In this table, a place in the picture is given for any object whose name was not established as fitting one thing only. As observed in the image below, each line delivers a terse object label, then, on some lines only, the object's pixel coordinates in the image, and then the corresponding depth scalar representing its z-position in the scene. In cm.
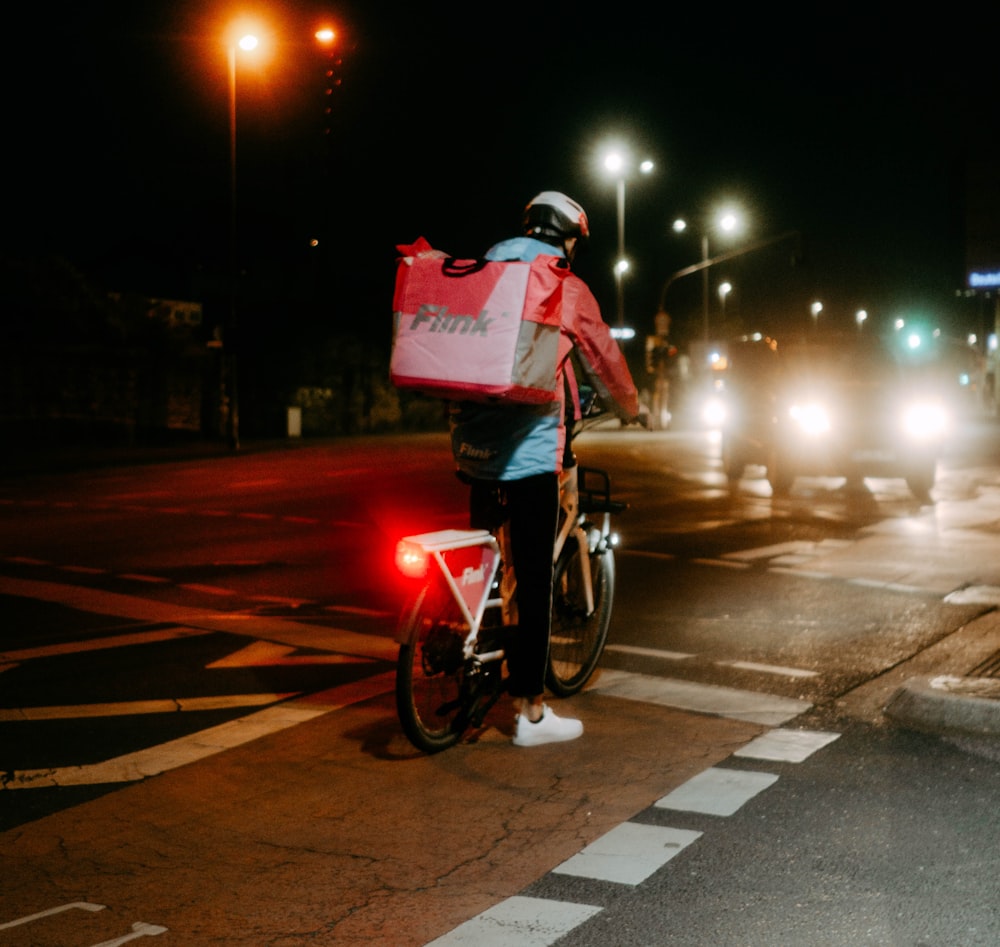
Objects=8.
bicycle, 521
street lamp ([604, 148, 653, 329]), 4294
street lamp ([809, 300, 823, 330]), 7862
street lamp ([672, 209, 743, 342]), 4741
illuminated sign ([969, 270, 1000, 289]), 6313
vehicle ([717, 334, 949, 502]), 1714
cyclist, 532
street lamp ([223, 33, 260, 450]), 3042
